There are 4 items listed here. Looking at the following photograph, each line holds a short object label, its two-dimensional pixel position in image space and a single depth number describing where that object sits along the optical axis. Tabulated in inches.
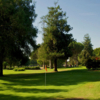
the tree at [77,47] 2721.5
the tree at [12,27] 660.7
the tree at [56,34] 1111.0
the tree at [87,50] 2128.3
